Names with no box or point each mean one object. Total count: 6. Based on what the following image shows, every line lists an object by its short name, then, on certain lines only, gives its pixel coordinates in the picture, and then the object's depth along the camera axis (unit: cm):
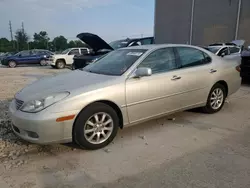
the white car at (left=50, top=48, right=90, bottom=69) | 1623
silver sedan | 293
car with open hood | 966
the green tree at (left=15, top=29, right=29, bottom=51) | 5353
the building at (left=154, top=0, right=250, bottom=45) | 1723
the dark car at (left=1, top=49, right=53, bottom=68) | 1872
